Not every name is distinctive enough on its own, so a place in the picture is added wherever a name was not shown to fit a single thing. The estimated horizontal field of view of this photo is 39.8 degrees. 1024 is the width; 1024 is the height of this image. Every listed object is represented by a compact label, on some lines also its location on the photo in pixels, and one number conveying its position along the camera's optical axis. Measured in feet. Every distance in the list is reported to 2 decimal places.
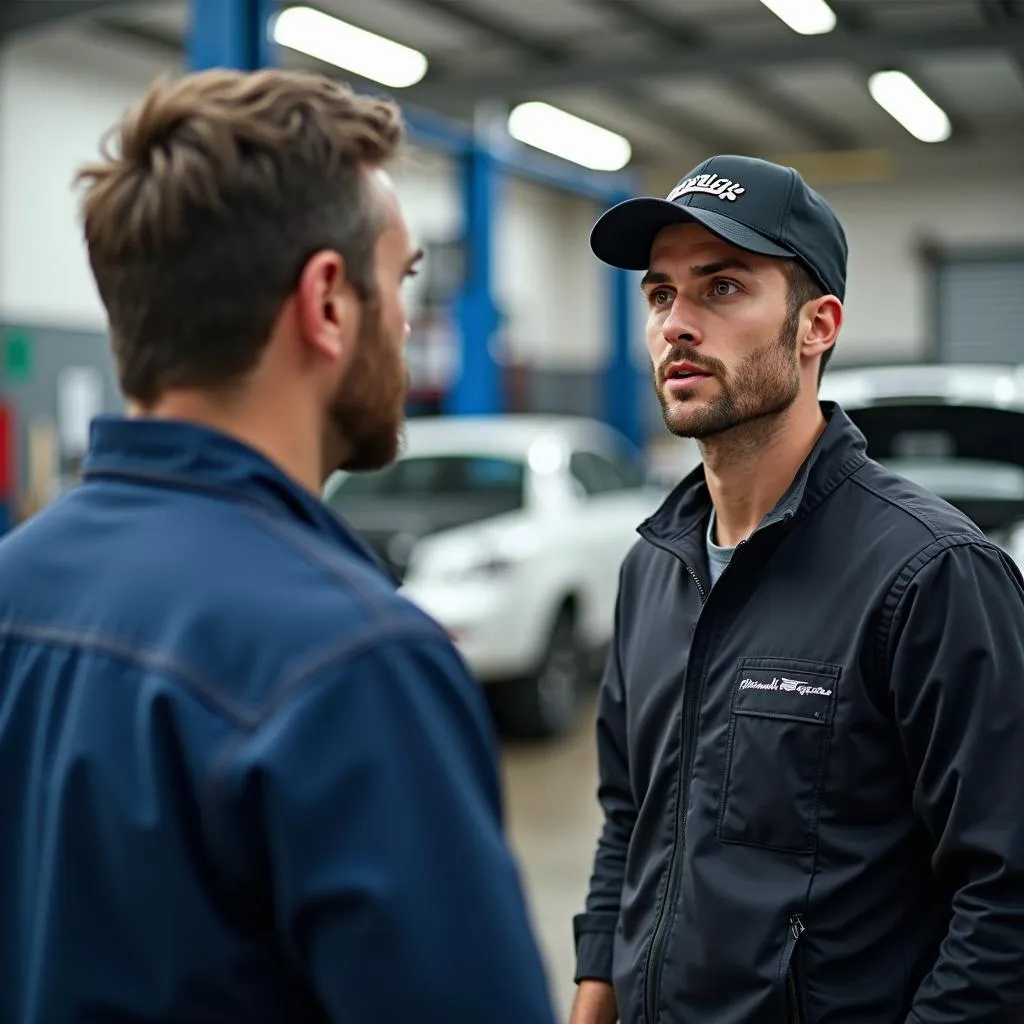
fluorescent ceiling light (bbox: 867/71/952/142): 42.50
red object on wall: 24.71
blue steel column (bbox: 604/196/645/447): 46.55
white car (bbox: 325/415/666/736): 22.21
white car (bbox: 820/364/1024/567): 13.94
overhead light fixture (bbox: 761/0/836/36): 31.37
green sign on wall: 36.52
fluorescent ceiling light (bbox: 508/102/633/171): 43.39
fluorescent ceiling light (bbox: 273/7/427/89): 32.86
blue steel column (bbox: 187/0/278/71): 19.27
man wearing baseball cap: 5.22
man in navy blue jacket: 3.21
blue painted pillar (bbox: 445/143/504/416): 33.91
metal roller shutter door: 56.29
